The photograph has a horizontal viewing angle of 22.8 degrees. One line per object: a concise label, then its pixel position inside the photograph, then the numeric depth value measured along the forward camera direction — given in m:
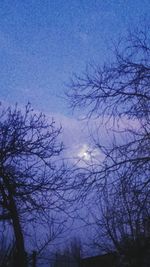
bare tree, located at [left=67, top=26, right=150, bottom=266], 7.64
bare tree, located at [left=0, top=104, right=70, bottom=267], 12.14
